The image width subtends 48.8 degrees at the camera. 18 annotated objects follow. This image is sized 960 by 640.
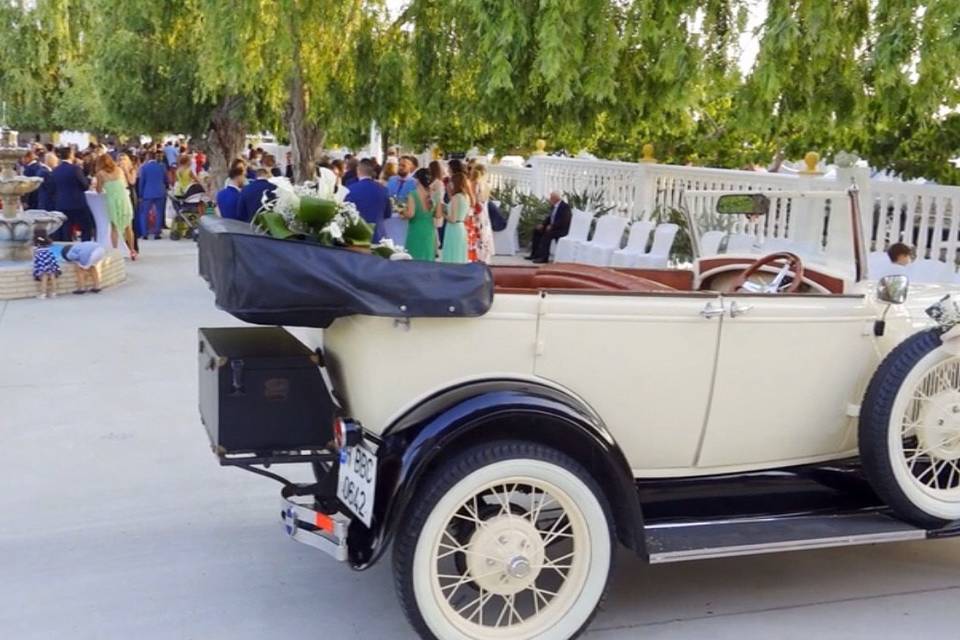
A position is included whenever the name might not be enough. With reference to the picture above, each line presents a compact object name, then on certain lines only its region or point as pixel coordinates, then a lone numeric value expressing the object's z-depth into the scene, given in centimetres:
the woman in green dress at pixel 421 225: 1184
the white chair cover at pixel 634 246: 1425
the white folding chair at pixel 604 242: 1484
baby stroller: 1828
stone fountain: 1198
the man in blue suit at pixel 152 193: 1742
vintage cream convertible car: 379
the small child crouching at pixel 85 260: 1178
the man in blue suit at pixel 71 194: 1397
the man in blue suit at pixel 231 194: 1098
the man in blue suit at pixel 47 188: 1439
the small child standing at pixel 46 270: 1151
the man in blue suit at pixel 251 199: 1041
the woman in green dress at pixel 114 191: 1378
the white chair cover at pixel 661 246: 1371
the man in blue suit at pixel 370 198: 1145
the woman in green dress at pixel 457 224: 1217
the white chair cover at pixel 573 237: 1548
